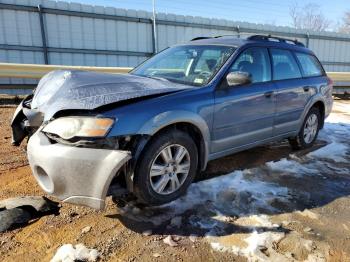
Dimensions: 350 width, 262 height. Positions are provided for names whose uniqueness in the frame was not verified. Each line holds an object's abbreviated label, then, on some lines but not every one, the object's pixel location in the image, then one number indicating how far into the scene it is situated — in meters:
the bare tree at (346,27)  51.26
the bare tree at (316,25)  46.61
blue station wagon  2.90
